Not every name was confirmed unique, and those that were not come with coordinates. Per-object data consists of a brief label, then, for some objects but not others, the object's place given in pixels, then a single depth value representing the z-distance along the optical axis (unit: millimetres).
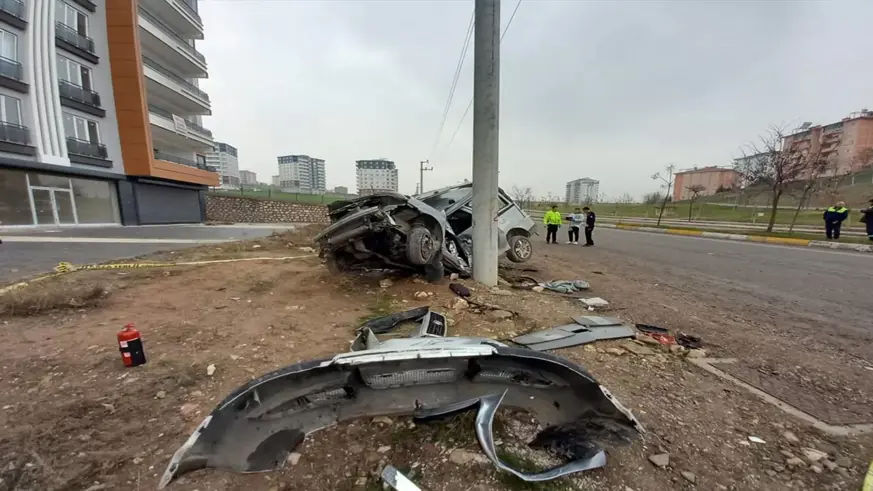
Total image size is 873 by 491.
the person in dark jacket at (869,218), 11906
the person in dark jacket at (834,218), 12828
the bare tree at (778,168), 15535
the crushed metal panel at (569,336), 3188
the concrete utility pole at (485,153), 5371
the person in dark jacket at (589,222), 12920
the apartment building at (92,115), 14930
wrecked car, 4293
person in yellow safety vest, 13984
